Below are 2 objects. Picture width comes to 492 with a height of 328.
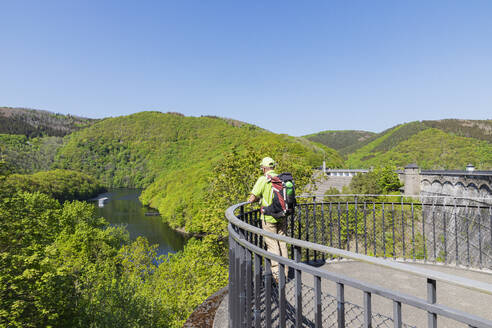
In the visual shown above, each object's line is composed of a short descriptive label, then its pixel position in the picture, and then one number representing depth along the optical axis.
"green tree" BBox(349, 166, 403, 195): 49.16
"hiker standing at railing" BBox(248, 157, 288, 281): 3.91
